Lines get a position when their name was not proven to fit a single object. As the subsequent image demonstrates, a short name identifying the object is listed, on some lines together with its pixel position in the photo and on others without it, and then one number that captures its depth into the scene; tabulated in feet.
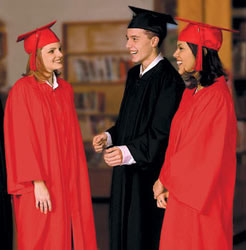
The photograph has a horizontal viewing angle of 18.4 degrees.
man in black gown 13.45
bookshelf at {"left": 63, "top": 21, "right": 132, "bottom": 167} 34.91
